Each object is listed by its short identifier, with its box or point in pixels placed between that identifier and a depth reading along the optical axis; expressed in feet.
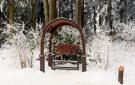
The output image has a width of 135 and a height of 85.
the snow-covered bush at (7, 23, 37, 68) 44.98
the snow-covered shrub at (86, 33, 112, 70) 45.89
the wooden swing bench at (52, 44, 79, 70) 43.37
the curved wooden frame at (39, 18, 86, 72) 42.41
